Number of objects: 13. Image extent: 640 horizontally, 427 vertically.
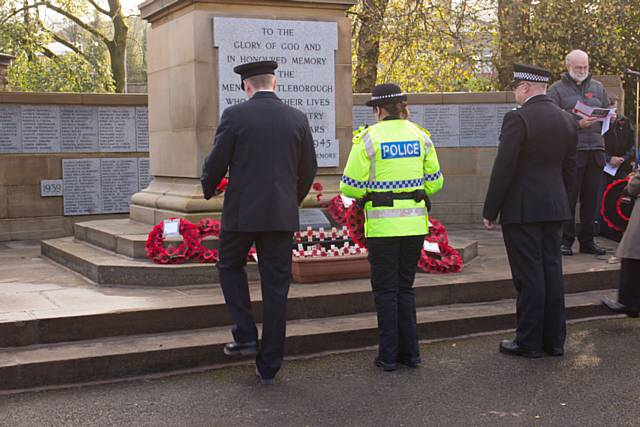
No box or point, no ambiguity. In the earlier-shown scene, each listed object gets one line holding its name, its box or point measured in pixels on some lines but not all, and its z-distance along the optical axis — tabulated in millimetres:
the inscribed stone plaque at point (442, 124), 12961
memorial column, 8625
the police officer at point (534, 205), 6188
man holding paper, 8977
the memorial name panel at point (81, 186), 11844
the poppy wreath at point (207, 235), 7762
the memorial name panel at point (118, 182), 12044
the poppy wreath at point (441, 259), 8102
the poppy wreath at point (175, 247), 7711
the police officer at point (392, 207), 5875
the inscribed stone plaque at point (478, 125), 13000
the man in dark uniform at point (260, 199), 5609
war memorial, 6270
